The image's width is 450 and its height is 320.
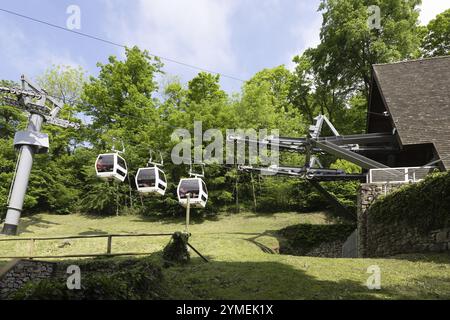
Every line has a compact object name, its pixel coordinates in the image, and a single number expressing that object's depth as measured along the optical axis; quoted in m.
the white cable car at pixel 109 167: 17.50
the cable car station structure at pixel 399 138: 15.58
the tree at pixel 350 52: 29.80
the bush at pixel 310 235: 21.89
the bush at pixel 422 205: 11.41
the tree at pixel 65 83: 37.22
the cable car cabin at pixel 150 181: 17.84
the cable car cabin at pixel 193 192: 18.08
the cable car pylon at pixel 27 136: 21.17
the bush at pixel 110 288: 6.24
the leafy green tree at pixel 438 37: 33.03
